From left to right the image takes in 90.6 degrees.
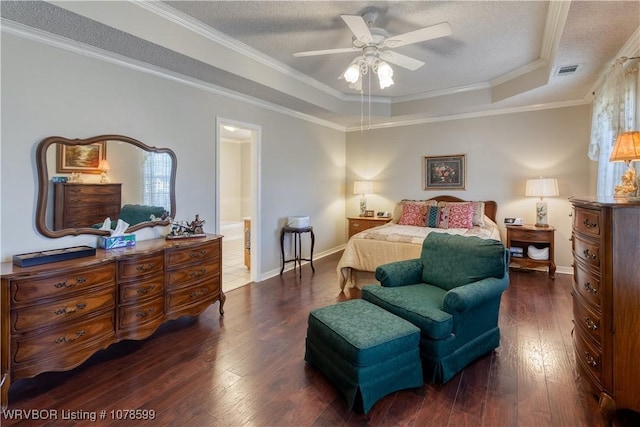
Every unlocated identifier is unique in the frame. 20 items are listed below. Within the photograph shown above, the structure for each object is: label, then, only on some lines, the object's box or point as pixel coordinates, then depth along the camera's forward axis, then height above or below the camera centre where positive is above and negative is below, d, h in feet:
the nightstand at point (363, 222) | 19.27 -0.68
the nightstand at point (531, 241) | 15.10 -1.43
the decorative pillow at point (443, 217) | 16.31 -0.31
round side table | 16.20 -1.82
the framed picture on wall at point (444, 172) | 18.30 +2.31
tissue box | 9.02 -0.87
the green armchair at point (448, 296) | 7.24 -2.21
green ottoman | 6.26 -2.96
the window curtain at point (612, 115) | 8.97 +3.02
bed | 12.82 -1.20
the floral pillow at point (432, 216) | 16.48 -0.26
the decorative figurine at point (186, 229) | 10.79 -0.64
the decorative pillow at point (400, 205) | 17.97 +0.33
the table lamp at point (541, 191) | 15.05 +0.96
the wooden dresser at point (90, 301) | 6.58 -2.24
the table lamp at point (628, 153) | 6.86 +1.28
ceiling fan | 8.14 +4.66
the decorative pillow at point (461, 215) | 15.87 -0.20
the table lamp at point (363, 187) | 20.27 +1.55
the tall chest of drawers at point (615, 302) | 5.65 -1.67
